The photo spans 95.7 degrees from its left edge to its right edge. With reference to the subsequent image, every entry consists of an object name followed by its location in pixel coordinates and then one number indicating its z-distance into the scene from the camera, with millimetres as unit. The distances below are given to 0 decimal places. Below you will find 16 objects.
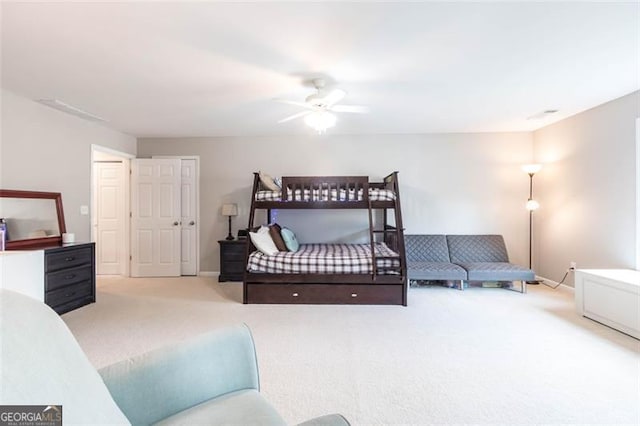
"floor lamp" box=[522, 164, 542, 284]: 4488
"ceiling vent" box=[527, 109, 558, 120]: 3801
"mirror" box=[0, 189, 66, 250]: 3127
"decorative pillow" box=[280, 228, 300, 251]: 4066
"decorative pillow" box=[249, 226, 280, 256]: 3758
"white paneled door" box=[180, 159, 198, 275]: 5109
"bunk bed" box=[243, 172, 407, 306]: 3602
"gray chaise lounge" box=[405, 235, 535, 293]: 4156
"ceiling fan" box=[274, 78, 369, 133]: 2791
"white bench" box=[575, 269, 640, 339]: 2609
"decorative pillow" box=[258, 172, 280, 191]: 4083
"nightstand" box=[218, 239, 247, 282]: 4738
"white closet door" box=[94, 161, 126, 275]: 5172
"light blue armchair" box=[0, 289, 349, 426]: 636
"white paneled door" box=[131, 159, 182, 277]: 5004
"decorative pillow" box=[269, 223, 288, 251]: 4051
